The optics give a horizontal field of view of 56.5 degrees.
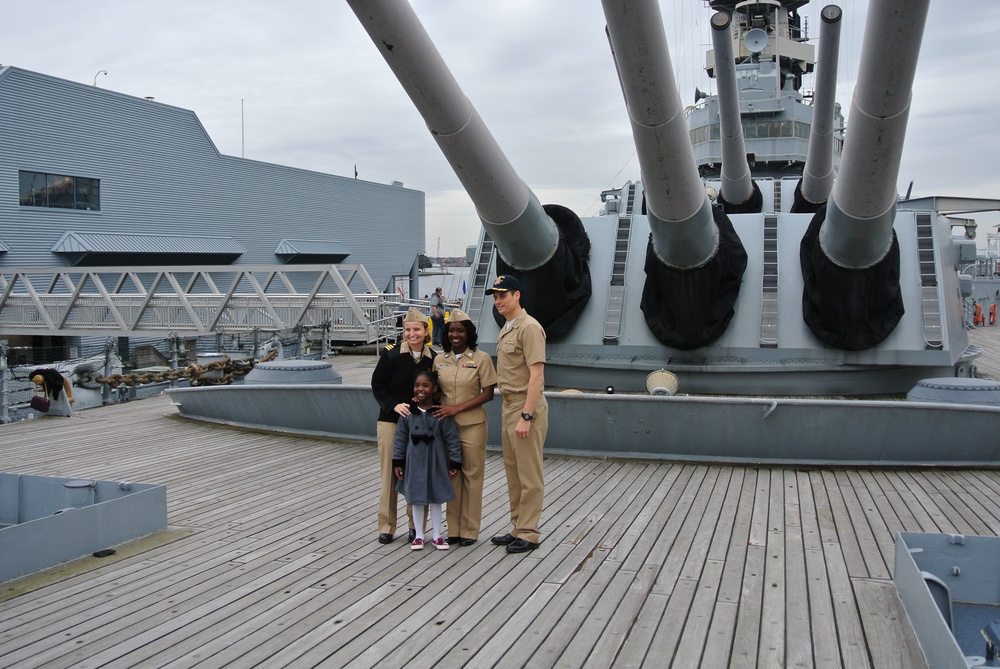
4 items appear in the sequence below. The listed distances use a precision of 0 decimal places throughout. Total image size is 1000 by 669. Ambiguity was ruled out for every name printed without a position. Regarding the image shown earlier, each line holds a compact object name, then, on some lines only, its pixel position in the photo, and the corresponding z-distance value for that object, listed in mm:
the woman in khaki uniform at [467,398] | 4031
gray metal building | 20766
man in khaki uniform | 3928
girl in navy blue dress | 3975
